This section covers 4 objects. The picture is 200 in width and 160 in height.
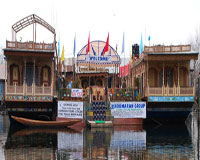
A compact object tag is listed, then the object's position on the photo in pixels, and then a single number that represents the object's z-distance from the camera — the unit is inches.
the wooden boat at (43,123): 1096.1
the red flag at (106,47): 1328.7
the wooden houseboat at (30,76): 1142.3
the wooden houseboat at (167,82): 1192.2
